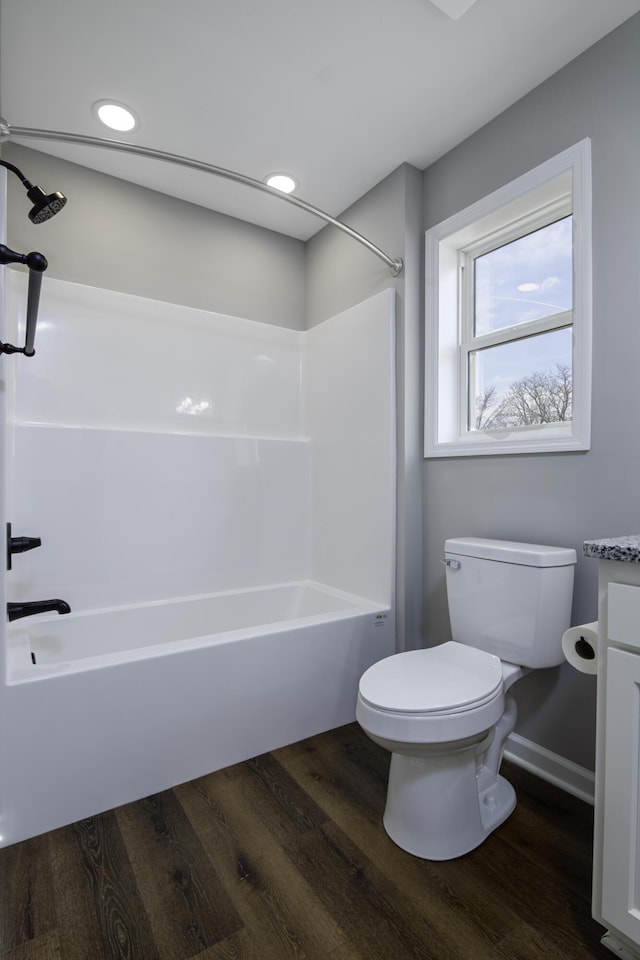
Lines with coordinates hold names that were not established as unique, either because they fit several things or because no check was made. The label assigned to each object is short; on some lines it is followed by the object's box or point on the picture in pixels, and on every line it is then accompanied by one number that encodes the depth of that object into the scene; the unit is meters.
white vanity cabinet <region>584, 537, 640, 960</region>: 0.94
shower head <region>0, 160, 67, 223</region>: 1.28
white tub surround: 1.52
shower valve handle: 1.58
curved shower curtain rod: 1.40
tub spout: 1.58
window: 1.57
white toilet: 1.26
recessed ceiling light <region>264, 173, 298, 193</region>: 2.23
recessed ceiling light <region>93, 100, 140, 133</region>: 1.80
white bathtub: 1.42
